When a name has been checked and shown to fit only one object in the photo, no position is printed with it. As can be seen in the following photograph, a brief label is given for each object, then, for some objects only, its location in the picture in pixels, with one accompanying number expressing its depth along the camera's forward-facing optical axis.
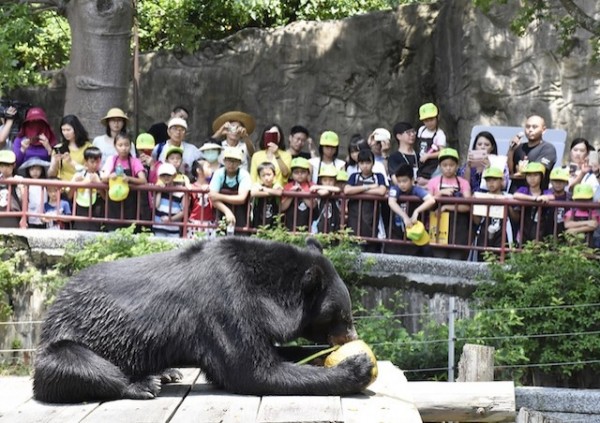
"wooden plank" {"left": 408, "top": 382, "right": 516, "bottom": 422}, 7.08
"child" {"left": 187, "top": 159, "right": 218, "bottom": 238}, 11.98
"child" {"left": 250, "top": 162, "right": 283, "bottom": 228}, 11.94
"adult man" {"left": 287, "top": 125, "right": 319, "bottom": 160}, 12.87
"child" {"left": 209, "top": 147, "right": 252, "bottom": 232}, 11.83
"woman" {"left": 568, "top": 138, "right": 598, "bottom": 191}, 12.06
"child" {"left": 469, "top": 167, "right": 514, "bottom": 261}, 11.68
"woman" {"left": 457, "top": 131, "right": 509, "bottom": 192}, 12.41
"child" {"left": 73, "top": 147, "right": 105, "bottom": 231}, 12.25
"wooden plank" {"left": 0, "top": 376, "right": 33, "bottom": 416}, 5.81
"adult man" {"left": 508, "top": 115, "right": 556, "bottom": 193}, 12.21
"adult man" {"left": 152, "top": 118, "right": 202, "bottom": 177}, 12.64
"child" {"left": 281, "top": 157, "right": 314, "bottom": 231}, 11.93
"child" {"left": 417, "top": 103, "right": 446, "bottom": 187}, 12.80
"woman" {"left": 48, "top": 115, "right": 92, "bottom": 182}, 12.65
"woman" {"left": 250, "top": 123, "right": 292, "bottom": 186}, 12.35
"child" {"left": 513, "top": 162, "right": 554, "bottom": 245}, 11.57
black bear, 5.84
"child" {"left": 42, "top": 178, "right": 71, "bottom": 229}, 12.29
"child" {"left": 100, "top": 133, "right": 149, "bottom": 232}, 12.09
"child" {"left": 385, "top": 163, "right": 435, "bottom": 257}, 11.65
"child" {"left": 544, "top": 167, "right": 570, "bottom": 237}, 11.55
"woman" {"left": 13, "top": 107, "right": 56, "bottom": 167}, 12.98
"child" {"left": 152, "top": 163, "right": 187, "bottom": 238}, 12.13
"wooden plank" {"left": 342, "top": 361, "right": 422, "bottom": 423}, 5.36
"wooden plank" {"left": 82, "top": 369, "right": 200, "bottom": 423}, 5.32
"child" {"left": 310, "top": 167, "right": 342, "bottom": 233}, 11.91
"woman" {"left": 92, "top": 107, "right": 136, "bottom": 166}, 12.84
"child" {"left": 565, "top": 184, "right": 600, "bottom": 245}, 11.45
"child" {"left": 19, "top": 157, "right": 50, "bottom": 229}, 12.31
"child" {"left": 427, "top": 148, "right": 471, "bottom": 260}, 11.74
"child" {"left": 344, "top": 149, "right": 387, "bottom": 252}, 11.89
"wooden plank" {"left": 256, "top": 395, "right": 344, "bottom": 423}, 5.24
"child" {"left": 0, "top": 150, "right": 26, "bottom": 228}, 12.28
